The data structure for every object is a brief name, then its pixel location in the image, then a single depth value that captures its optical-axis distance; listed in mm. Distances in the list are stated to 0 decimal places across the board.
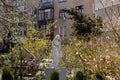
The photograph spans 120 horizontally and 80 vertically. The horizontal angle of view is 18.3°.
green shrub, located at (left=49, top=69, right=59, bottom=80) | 12032
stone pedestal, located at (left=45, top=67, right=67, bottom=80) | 13666
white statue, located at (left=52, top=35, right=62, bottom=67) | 14305
